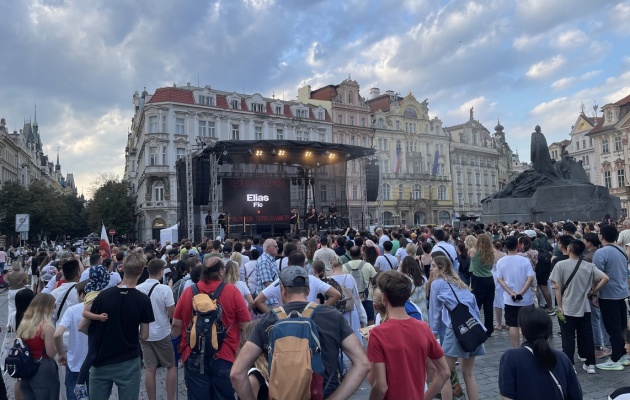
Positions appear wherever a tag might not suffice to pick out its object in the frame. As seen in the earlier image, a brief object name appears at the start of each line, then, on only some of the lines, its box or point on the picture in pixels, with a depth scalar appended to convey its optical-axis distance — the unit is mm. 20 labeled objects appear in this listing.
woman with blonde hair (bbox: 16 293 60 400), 4270
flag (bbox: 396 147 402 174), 56331
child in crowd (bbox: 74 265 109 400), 4191
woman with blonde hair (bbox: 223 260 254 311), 5512
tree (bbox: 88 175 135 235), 48875
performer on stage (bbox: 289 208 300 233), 28250
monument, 23312
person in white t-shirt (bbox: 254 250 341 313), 4727
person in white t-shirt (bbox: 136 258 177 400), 5016
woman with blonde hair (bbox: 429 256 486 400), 4418
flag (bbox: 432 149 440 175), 59625
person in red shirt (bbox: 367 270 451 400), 2871
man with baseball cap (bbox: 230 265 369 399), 2623
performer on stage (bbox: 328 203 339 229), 29431
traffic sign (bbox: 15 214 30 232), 19328
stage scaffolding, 25422
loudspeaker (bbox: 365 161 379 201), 33438
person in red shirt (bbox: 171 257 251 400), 4125
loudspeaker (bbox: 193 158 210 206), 24891
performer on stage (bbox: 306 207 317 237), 27984
